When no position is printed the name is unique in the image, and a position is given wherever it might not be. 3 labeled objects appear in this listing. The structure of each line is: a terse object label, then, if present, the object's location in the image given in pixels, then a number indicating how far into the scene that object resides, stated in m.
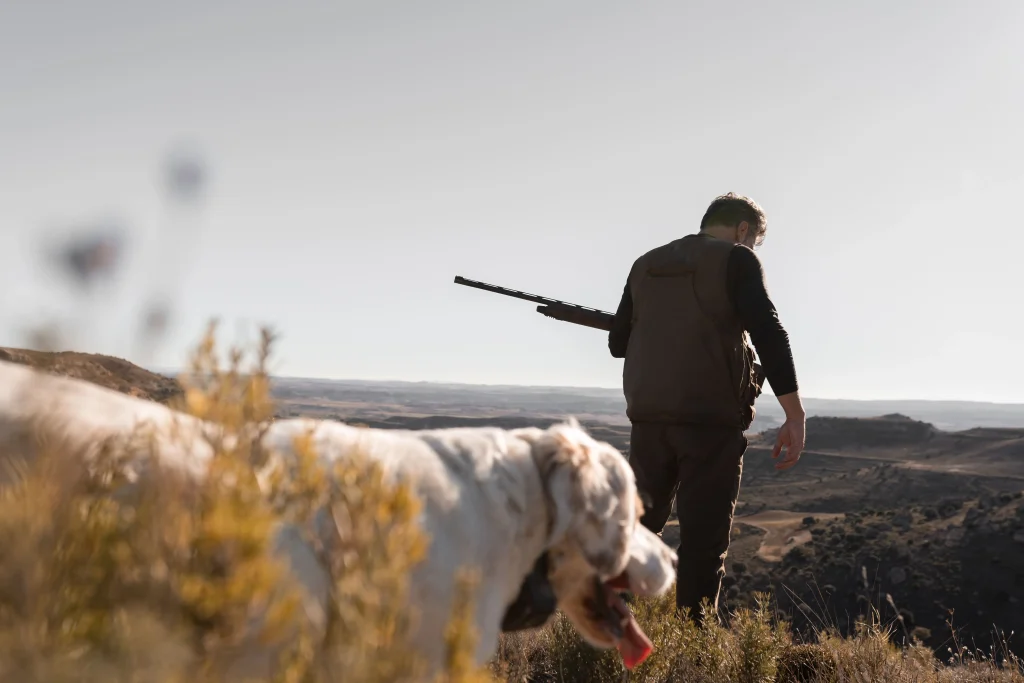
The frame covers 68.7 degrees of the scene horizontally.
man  4.30
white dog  1.52
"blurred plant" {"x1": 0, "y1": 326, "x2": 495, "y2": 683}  1.01
